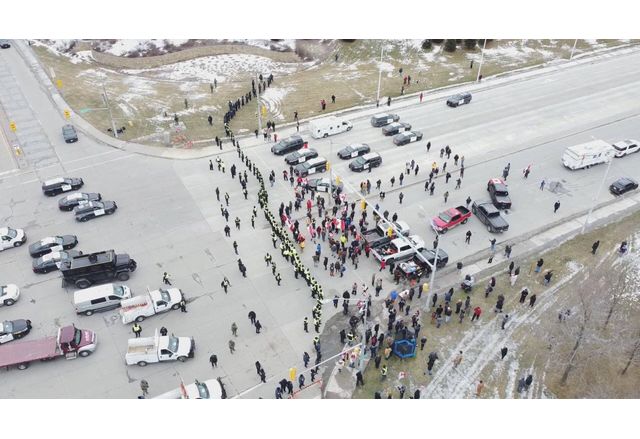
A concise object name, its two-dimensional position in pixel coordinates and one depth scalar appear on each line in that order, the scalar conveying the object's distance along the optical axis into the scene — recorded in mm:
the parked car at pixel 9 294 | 30312
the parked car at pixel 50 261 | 32562
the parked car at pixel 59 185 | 39875
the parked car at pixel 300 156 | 44312
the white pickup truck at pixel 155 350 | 26969
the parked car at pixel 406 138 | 47781
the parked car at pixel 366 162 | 43625
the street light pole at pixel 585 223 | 35900
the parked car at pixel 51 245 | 33812
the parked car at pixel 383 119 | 50591
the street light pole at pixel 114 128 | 47806
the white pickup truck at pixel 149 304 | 29438
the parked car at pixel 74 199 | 38250
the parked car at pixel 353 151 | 45250
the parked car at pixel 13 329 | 28062
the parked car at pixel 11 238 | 34406
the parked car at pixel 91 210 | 37281
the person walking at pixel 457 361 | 27469
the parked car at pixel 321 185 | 40656
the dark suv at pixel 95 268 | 31203
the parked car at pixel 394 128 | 49250
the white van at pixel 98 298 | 29703
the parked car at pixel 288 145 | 45781
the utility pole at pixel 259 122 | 48816
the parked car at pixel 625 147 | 45125
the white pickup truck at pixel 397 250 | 33688
